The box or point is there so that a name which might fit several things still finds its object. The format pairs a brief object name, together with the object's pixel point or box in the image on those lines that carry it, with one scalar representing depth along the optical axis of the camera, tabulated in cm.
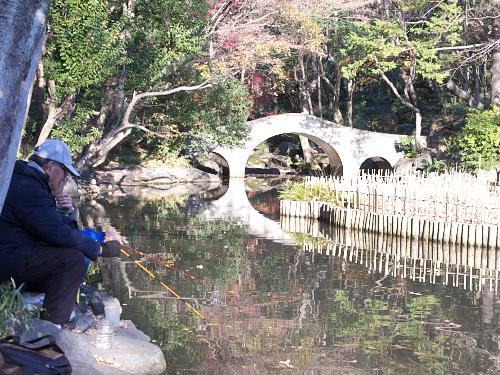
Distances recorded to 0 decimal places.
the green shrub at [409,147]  3556
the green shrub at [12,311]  515
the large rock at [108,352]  515
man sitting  536
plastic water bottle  570
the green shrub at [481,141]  2875
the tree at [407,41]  2975
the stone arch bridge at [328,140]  3522
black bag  445
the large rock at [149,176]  2980
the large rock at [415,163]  3409
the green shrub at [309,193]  1916
